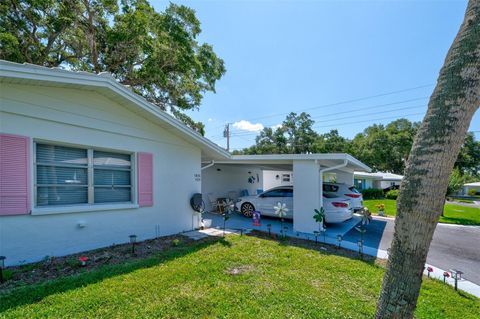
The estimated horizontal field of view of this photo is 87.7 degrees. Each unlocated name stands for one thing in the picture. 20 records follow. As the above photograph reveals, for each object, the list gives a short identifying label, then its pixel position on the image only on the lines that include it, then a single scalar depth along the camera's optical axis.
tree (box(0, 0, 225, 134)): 9.65
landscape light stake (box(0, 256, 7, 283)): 3.95
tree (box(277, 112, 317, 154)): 39.72
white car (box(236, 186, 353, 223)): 9.23
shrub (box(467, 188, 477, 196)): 36.68
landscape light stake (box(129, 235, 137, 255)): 5.91
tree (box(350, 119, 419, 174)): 34.00
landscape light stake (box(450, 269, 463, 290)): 4.53
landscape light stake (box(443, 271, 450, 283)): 4.82
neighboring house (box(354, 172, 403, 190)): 25.23
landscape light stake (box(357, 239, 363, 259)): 6.21
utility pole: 30.23
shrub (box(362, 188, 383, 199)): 24.11
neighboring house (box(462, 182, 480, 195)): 36.38
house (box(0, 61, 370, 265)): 4.64
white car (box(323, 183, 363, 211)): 10.18
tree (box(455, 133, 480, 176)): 36.09
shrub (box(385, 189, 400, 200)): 23.84
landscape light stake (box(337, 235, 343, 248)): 6.91
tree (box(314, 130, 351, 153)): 37.88
